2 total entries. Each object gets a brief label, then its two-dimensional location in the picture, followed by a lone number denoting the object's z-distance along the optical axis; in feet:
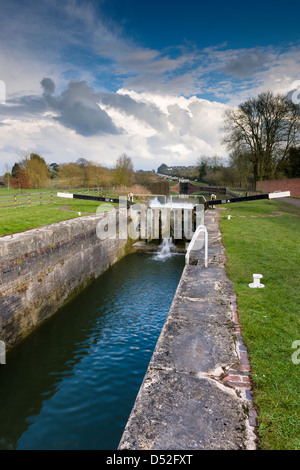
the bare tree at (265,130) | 114.42
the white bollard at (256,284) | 18.38
